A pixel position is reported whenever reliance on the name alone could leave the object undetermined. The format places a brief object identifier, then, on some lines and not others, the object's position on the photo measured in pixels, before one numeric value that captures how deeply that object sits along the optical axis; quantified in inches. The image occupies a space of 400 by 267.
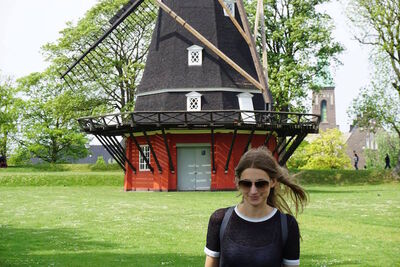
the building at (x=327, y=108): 5012.3
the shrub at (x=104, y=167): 2214.6
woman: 151.9
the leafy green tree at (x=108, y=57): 1827.0
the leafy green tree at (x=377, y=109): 1813.5
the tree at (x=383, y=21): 1731.1
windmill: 1234.1
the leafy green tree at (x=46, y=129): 2449.8
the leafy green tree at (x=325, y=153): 2512.3
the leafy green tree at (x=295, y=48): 1625.2
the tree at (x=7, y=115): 2576.3
